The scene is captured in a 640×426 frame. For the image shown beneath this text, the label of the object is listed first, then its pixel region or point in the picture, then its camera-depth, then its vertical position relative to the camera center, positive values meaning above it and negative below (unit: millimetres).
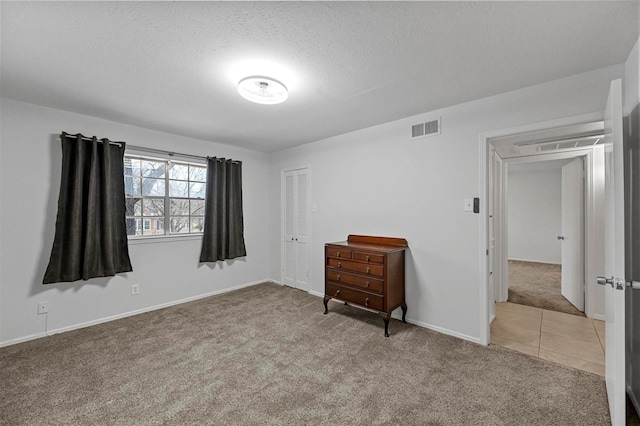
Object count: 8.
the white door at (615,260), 1397 -277
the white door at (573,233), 3510 -312
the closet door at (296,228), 4352 -261
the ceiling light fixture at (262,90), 2135 +1050
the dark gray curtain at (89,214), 2799 +9
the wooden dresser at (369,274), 2838 -712
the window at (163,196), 3459 +254
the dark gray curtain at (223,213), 4043 +11
